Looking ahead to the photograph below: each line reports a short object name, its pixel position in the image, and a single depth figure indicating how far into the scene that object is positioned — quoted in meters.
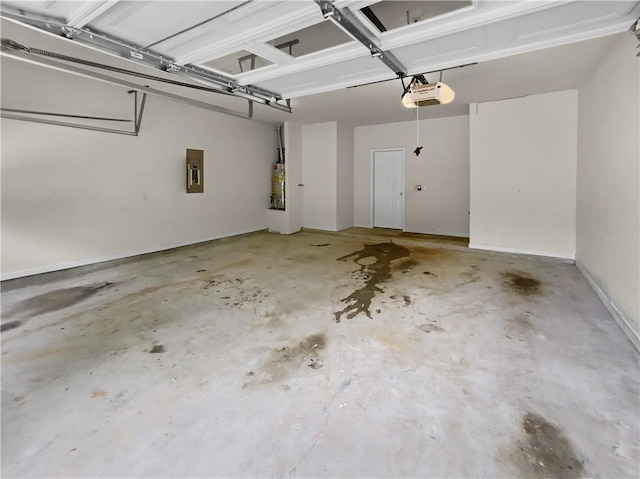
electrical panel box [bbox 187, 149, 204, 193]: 6.01
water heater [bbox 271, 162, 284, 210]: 7.84
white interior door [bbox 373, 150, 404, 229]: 7.82
